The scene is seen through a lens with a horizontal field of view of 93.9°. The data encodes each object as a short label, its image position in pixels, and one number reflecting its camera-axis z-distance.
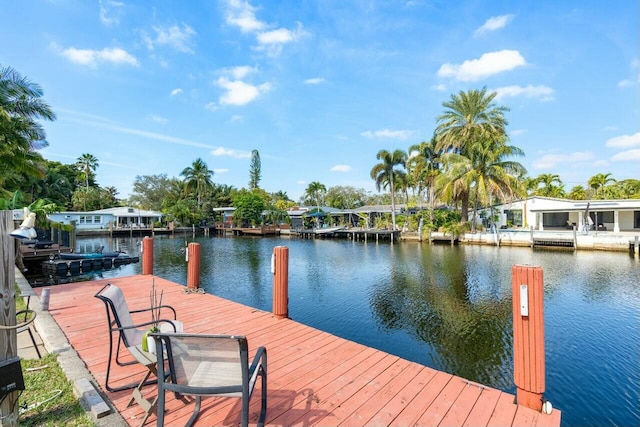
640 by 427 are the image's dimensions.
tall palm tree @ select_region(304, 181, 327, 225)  57.53
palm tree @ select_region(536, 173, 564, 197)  39.16
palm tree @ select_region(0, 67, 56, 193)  10.78
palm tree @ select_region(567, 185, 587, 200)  37.66
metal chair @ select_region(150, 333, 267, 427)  1.95
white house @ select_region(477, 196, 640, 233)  23.72
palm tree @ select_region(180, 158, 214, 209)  50.88
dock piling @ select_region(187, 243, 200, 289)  7.15
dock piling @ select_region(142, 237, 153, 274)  8.71
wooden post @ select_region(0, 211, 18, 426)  2.03
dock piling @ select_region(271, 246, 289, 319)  5.00
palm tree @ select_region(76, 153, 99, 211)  46.17
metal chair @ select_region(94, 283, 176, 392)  2.71
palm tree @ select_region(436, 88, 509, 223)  28.45
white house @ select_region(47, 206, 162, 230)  38.76
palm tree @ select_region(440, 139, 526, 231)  25.70
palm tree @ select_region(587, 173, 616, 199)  37.06
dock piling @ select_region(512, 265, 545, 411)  2.62
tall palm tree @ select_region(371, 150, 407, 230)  33.09
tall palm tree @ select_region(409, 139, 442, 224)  30.98
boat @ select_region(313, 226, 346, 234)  36.36
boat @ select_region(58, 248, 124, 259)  15.46
